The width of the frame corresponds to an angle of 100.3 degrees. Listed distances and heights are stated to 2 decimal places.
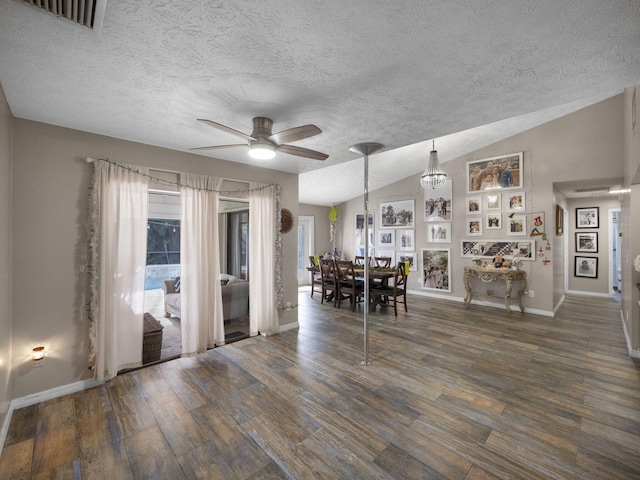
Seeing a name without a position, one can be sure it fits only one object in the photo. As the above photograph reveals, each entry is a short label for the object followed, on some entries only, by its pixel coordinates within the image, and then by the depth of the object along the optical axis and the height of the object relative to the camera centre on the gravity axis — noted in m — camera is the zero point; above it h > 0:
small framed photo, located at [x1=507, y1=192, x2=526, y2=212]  5.15 +0.69
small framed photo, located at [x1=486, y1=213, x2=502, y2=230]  5.42 +0.34
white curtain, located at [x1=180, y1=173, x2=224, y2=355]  3.20 -0.33
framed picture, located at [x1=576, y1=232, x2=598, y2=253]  6.42 -0.12
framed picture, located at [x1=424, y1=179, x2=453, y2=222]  6.12 +0.80
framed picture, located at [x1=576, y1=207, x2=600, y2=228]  6.42 +0.49
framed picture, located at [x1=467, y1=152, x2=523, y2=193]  5.21 +1.32
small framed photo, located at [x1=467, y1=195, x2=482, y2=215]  5.68 +0.70
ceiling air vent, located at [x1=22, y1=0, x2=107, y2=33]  1.16 +1.04
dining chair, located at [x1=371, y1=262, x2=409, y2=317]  4.91 -0.98
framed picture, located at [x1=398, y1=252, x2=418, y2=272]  6.79 -0.54
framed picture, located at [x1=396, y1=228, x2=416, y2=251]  6.79 -0.06
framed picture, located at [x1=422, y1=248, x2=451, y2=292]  6.17 -0.75
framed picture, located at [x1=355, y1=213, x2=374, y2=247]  8.07 +0.25
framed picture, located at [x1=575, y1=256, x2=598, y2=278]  6.39 -0.72
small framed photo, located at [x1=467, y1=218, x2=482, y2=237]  5.68 +0.23
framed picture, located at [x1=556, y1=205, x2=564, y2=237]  5.14 +0.34
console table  5.02 -0.77
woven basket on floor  3.02 -1.19
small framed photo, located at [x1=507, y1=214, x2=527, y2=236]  5.14 +0.25
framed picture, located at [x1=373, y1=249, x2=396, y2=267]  7.23 -0.44
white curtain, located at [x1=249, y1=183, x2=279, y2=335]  3.88 -0.31
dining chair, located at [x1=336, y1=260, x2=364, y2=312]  5.28 -0.92
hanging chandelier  4.66 +1.11
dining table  5.11 -0.72
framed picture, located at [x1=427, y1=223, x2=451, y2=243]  6.14 +0.13
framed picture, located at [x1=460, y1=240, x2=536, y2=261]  5.10 -0.23
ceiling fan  1.98 +0.80
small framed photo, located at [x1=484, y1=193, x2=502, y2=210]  5.43 +0.75
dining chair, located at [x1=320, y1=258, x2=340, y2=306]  5.62 -0.85
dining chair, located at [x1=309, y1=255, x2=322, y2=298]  6.67 -0.90
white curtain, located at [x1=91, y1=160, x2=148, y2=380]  2.60 -0.28
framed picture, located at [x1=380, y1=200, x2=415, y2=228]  6.83 +0.64
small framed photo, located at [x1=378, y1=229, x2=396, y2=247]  7.19 +0.00
